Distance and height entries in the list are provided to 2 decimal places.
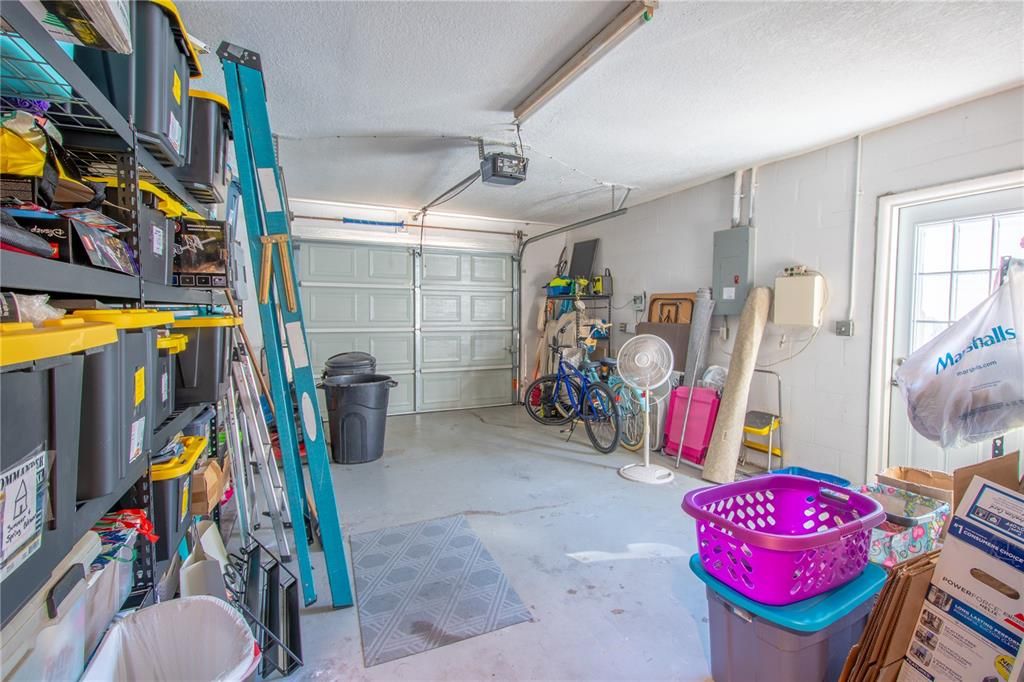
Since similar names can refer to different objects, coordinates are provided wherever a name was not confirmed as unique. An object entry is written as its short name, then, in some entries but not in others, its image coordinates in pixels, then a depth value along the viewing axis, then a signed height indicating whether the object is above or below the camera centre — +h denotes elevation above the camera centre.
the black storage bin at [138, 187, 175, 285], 1.22 +0.22
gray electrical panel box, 3.73 +0.49
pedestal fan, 3.49 -0.37
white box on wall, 3.19 +0.20
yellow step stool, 3.49 -0.79
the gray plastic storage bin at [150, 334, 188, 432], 1.29 -0.19
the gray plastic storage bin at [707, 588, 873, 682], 1.21 -0.91
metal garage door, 5.31 +0.06
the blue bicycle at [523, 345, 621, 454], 4.29 -0.85
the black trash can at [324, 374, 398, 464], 3.81 -0.84
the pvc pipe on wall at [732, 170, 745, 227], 3.79 +1.14
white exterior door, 2.52 +0.37
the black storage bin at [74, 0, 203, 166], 1.12 +0.63
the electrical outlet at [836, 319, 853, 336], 3.09 +0.01
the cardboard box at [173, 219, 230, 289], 1.68 +0.24
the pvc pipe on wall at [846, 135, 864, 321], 3.03 +0.64
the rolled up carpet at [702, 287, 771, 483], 3.51 -0.59
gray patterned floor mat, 1.82 -1.28
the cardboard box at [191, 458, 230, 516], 1.68 -0.67
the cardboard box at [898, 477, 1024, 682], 0.96 -0.61
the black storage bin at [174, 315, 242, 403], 1.63 -0.17
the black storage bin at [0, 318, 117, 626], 0.63 -0.20
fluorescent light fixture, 1.76 +1.23
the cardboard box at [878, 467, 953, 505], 1.81 -0.68
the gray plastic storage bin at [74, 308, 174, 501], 0.88 -0.19
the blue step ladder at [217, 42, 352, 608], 1.74 +0.08
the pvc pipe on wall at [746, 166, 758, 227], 3.69 +1.11
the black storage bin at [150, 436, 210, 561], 1.34 -0.57
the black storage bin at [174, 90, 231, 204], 1.64 +0.66
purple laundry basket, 1.17 -0.62
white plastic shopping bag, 1.52 -0.17
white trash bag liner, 1.01 -0.75
